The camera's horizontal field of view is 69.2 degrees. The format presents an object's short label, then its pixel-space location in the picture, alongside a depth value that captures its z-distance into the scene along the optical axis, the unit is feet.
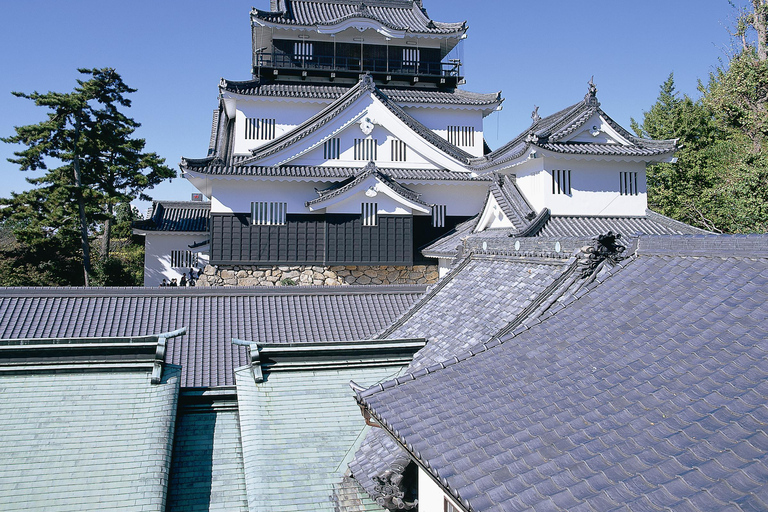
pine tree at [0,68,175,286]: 76.28
